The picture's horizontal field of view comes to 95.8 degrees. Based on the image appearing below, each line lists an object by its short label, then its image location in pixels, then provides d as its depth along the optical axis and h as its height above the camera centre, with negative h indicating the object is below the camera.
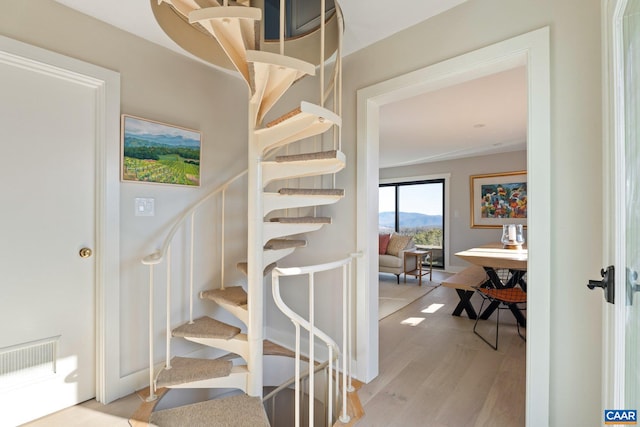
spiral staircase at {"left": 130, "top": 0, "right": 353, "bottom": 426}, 1.37 +0.02
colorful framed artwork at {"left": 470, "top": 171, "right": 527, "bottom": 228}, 5.50 +0.30
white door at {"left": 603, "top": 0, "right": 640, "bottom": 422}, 0.90 +0.03
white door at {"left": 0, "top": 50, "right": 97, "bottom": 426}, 1.60 -0.17
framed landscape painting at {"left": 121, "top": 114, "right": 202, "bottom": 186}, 1.98 +0.45
